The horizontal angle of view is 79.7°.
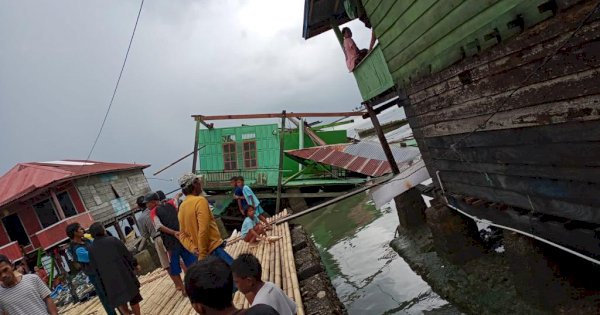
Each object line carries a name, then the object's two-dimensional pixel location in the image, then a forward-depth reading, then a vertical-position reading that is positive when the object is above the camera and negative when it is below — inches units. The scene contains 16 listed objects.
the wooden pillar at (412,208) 337.7 -95.3
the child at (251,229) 335.0 -54.8
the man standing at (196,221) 165.5 -13.4
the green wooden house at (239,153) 709.3 +36.0
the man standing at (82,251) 206.8 -6.6
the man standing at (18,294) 157.0 -12.4
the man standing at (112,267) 197.2 -21.0
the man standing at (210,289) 81.4 -21.8
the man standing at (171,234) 221.8 -18.5
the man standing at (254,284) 109.1 -33.4
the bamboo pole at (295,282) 185.4 -75.5
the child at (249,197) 318.3 -23.7
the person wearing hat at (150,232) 300.7 -17.8
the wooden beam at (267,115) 609.0 +70.4
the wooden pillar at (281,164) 596.1 -15.4
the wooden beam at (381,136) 350.3 -21.5
